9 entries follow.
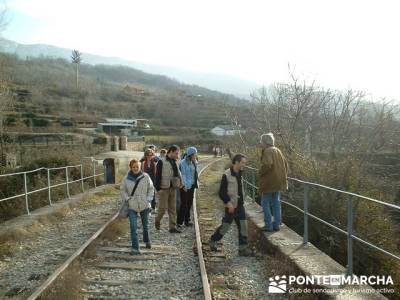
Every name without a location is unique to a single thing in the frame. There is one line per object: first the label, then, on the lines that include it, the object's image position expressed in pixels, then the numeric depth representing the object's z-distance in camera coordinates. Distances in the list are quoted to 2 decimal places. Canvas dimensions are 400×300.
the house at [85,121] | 85.31
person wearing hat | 10.50
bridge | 5.94
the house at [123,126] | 81.19
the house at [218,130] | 98.91
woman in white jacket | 8.06
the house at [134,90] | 161.05
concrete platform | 5.40
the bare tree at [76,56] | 128.62
